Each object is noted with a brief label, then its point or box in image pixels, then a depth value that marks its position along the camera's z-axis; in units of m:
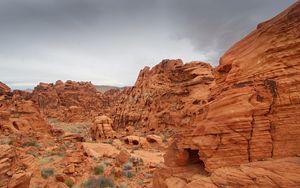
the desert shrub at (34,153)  17.02
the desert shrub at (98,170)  14.67
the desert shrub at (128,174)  14.66
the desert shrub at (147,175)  14.79
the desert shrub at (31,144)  19.52
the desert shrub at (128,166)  16.24
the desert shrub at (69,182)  12.26
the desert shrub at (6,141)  18.41
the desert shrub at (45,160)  15.77
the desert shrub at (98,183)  12.45
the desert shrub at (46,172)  12.54
